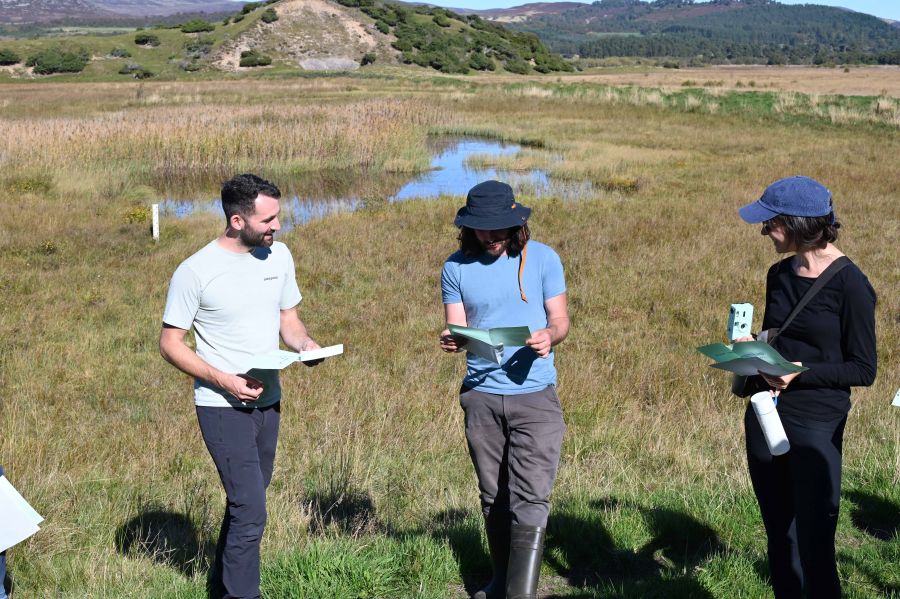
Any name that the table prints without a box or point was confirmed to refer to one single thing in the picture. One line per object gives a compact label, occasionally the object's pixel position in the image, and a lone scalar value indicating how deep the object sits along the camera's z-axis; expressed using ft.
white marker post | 46.23
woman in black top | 10.69
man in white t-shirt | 12.02
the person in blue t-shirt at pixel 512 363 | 12.25
